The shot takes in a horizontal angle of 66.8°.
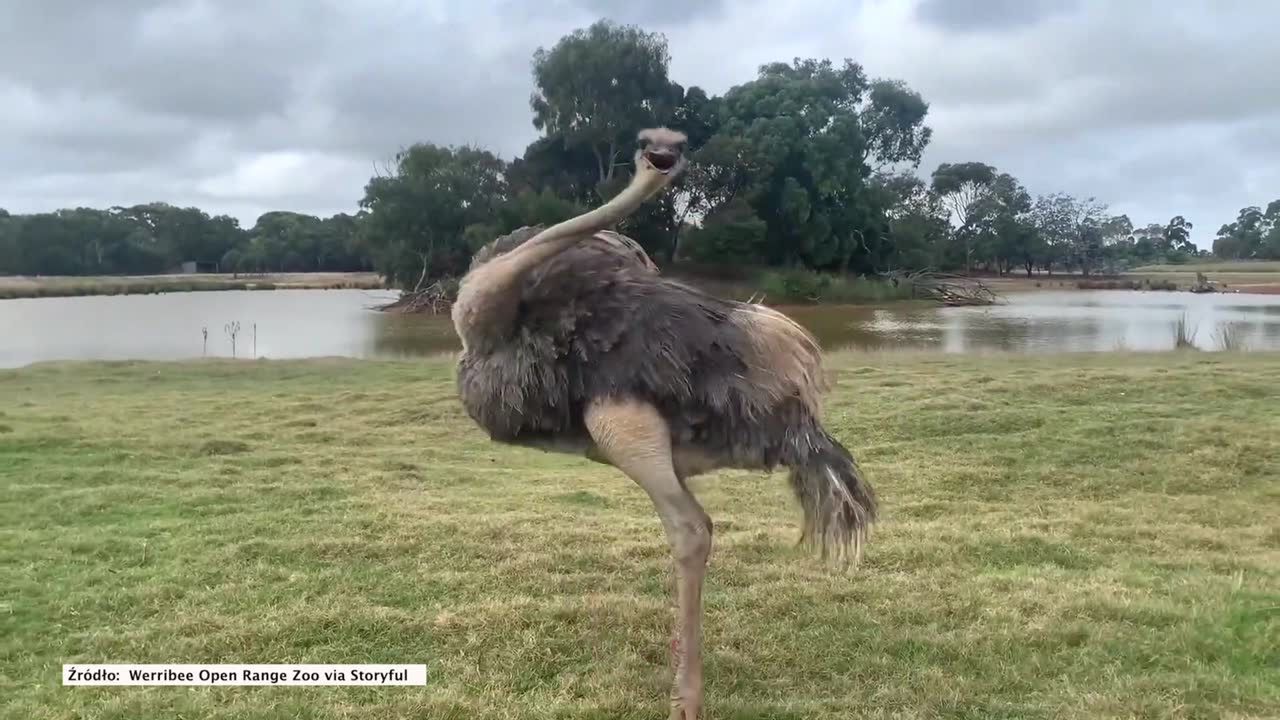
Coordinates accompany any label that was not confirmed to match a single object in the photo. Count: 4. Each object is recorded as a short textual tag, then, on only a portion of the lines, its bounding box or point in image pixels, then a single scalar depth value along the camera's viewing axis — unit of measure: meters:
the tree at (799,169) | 25.09
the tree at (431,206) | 30.42
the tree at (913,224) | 42.16
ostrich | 2.97
